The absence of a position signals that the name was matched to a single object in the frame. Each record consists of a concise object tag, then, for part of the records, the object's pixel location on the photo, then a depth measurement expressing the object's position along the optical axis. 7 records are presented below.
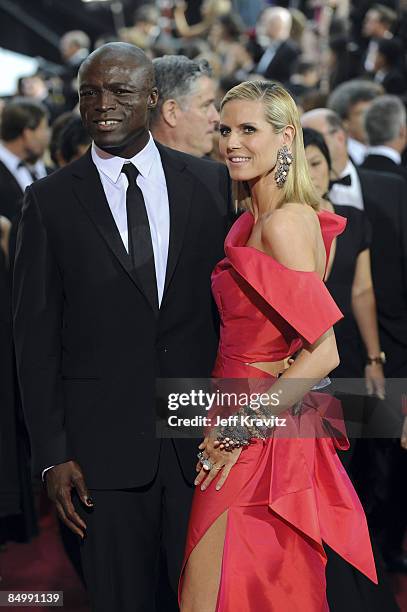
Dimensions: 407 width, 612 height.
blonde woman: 5.06
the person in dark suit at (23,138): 12.36
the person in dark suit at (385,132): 10.40
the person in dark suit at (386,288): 8.71
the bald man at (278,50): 20.03
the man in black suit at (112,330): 5.54
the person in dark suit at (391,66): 16.14
